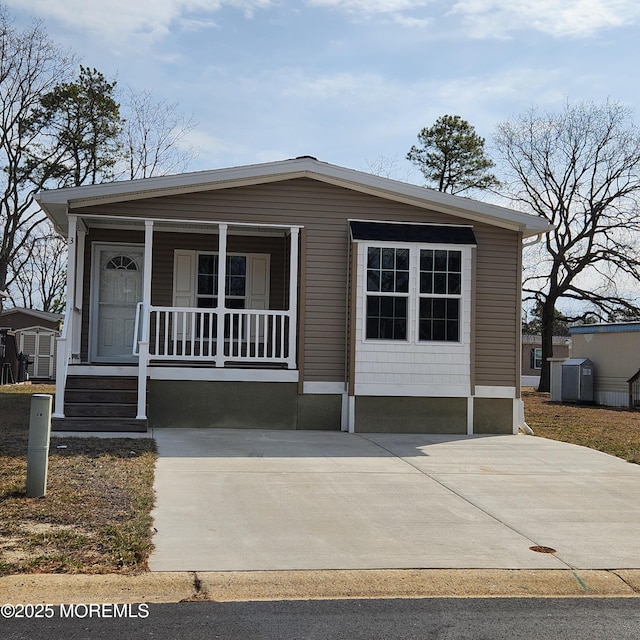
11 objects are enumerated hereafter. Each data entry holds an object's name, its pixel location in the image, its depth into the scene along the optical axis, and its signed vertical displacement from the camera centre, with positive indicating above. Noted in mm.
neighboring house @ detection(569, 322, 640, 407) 24484 +259
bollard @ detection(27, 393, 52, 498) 6898 -828
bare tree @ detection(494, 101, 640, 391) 34000 +5661
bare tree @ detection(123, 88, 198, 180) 33562 +8135
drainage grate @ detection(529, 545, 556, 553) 6127 -1417
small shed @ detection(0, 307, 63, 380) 35281 +367
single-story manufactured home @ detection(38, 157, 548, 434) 12547 +854
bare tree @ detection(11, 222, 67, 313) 52672 +4545
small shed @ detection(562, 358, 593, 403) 25672 -610
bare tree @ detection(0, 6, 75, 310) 29578 +8146
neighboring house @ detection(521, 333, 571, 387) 49938 +222
